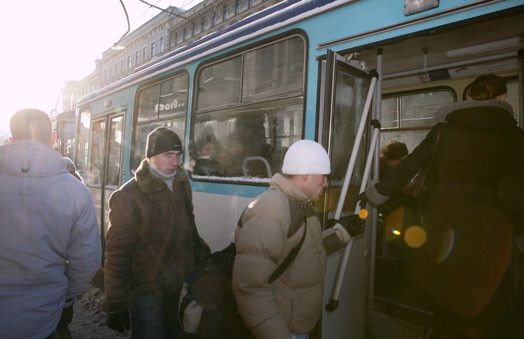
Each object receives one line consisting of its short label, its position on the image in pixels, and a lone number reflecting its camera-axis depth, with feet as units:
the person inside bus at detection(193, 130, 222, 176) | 11.57
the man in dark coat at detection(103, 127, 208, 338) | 6.90
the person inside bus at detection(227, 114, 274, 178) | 9.87
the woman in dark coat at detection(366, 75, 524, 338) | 6.59
